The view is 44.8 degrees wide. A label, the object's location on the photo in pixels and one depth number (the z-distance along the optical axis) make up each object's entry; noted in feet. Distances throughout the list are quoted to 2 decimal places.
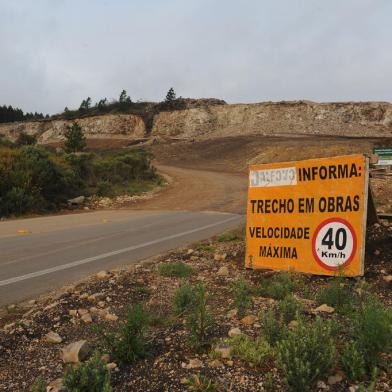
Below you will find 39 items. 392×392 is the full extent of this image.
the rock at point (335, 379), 9.95
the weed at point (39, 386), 9.40
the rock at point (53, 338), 13.01
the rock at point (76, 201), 64.13
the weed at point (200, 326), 11.77
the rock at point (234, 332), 12.32
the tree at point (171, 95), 263.43
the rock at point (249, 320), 13.44
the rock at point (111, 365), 10.81
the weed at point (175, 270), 20.80
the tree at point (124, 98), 273.97
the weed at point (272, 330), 11.51
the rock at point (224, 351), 11.06
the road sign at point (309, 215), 18.57
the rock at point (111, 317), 14.78
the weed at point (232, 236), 30.99
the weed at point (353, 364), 10.00
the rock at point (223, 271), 20.84
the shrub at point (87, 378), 9.40
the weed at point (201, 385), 9.55
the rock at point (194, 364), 10.70
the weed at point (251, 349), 10.80
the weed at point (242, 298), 14.35
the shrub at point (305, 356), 9.52
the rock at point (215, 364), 10.68
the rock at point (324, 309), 14.39
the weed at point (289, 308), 13.47
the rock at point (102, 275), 20.86
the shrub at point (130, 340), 11.20
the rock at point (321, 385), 9.74
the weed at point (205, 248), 27.60
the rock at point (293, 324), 12.72
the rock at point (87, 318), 14.60
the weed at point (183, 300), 14.87
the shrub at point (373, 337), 10.37
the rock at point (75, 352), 11.39
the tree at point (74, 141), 143.84
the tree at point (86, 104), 290.76
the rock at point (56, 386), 9.78
